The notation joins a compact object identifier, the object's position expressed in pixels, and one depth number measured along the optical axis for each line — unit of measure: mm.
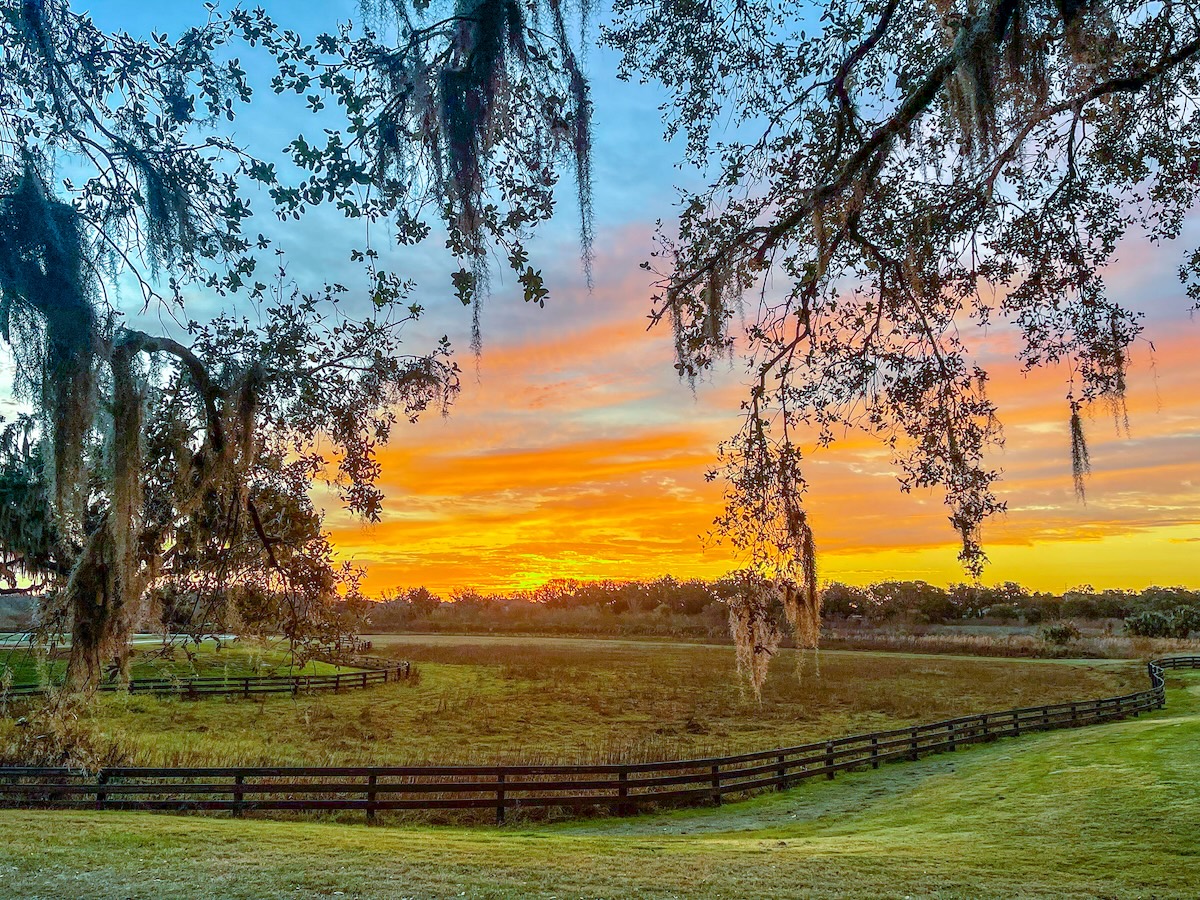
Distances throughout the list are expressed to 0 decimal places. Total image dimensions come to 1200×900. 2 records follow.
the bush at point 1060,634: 55531
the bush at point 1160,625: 63625
